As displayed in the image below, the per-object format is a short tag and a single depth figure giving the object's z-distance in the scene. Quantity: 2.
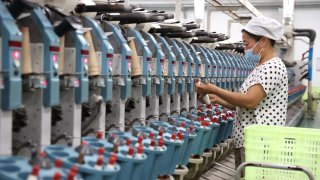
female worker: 3.80
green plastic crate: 3.29
